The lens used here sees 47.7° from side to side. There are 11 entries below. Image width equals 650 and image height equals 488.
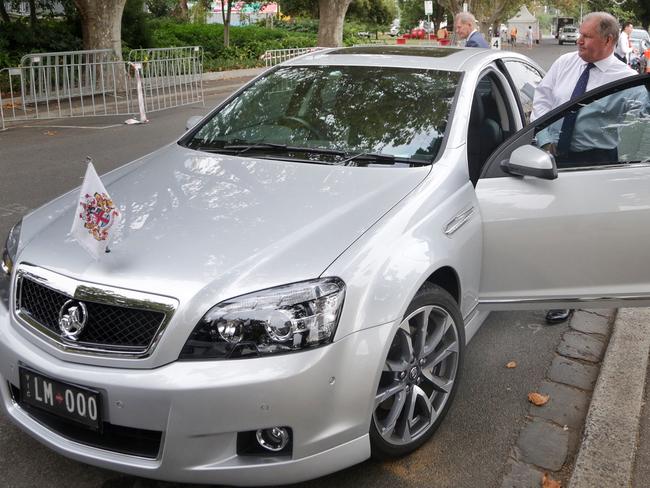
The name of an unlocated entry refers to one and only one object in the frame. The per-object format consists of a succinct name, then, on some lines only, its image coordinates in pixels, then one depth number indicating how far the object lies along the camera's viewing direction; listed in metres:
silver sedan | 2.50
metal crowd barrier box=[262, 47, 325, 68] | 23.06
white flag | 2.73
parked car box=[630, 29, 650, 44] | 25.85
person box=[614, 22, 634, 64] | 16.72
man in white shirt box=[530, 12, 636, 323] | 4.77
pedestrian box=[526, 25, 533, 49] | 60.03
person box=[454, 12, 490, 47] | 9.02
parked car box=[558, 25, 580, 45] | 65.50
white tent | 88.38
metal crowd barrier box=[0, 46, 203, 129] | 12.55
